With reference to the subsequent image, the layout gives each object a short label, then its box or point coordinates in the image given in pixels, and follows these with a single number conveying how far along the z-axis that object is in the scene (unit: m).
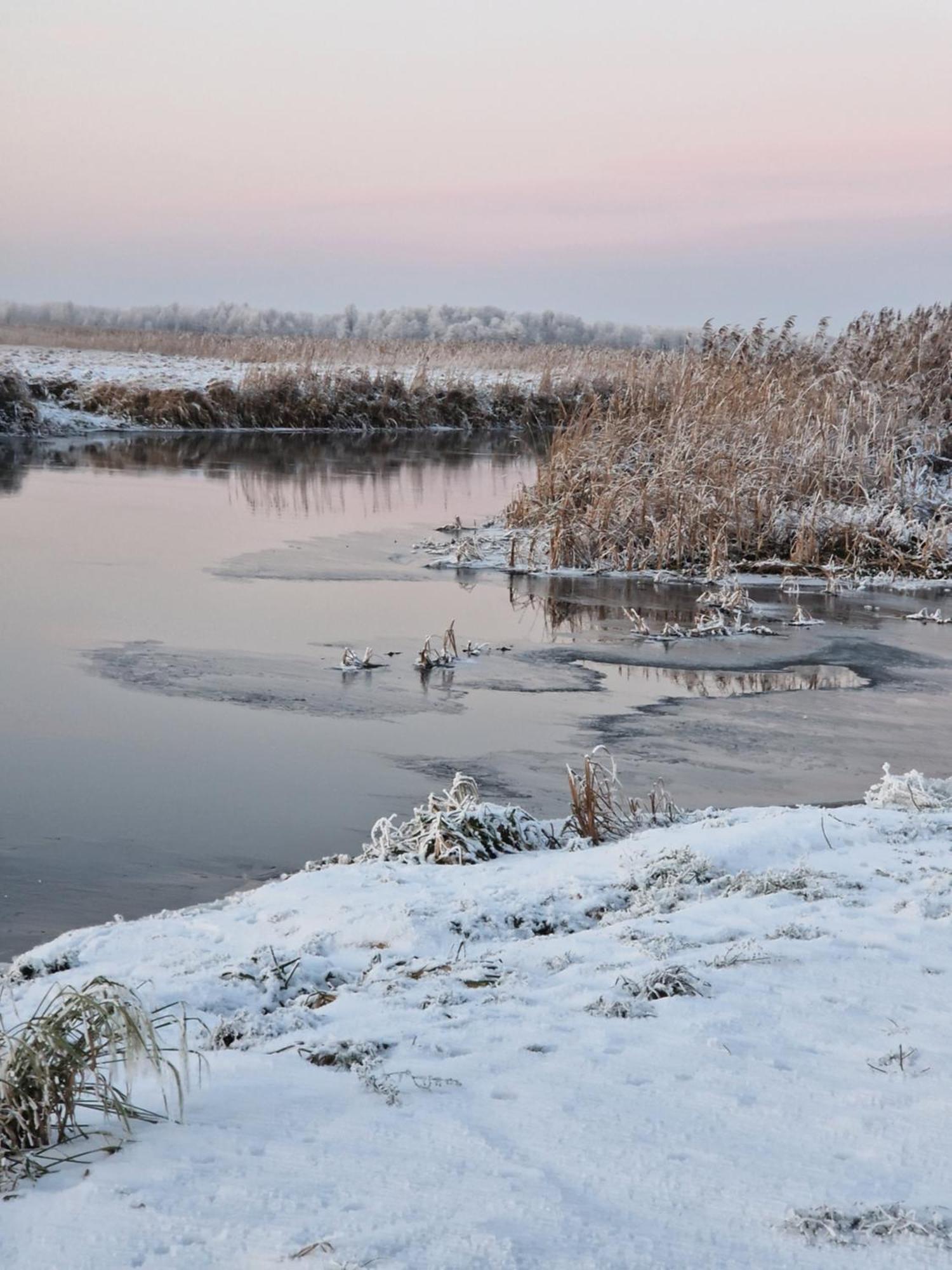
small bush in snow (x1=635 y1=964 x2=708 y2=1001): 3.67
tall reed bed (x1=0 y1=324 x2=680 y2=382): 37.97
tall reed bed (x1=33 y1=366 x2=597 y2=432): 29.78
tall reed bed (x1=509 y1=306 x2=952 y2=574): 14.36
